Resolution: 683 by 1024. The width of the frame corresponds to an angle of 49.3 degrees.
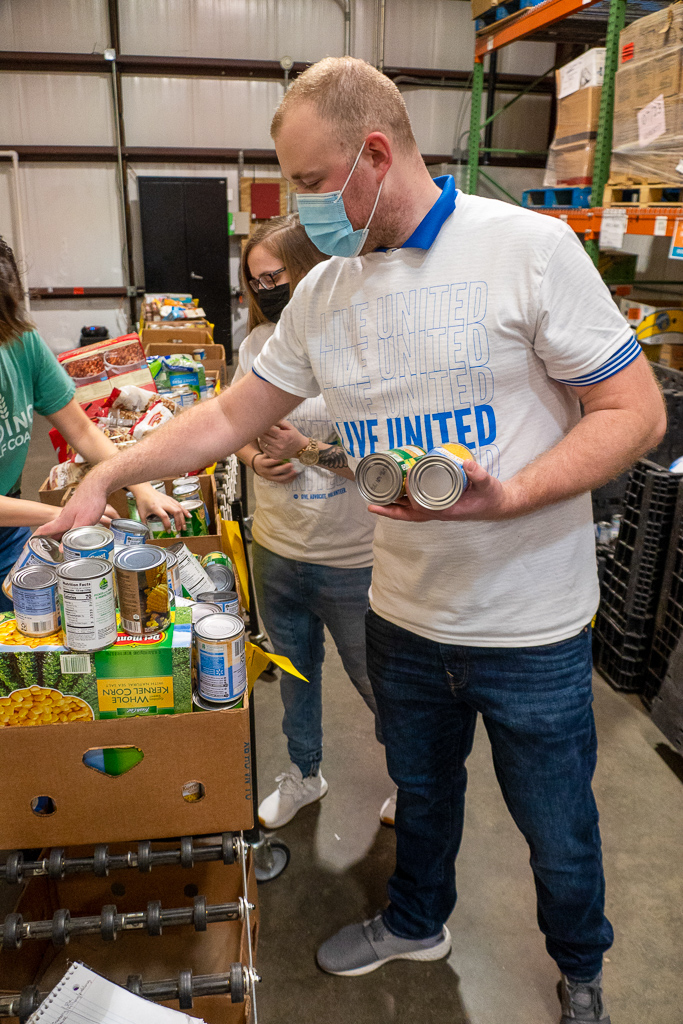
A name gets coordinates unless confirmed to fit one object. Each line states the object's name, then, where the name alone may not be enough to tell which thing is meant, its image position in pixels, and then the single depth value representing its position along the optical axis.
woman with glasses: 1.97
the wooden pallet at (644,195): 3.79
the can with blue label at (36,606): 1.10
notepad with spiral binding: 1.08
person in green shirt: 1.92
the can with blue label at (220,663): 1.11
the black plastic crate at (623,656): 3.07
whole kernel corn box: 1.09
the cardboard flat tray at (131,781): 1.12
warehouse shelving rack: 3.75
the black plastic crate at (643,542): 2.86
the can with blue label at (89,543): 1.17
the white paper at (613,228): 3.95
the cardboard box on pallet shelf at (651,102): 3.43
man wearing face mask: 1.19
